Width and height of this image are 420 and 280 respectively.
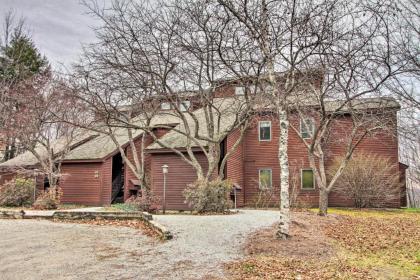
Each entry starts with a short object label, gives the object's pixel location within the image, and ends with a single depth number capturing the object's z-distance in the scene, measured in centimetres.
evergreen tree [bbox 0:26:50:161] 2511
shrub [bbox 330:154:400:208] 2062
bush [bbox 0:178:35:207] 2139
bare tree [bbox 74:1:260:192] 1345
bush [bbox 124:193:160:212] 1817
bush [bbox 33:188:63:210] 1925
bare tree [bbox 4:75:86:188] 2186
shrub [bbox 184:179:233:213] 1639
